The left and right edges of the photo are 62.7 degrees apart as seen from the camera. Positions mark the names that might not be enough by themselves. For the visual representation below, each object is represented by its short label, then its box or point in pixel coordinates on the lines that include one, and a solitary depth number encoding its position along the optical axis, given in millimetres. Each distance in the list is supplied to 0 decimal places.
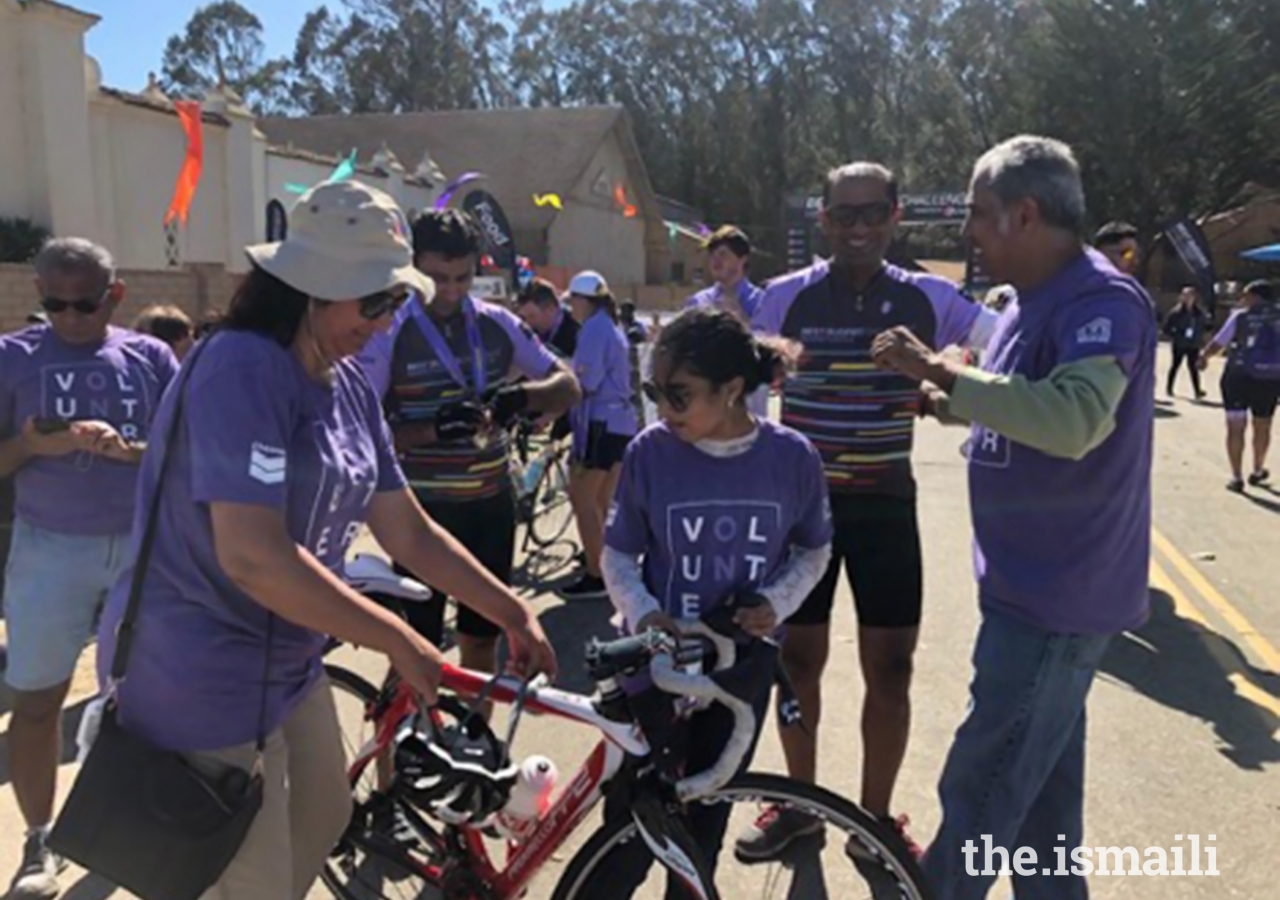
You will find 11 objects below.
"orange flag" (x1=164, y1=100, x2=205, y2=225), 14414
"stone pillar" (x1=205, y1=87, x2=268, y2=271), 17891
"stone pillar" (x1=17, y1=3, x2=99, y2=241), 13844
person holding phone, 3260
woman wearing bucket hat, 1896
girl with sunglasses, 2535
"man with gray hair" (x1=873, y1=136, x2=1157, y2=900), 2246
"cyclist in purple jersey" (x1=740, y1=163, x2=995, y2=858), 3309
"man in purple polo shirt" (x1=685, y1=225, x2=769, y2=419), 6260
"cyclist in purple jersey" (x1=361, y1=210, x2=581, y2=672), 3512
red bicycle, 2283
